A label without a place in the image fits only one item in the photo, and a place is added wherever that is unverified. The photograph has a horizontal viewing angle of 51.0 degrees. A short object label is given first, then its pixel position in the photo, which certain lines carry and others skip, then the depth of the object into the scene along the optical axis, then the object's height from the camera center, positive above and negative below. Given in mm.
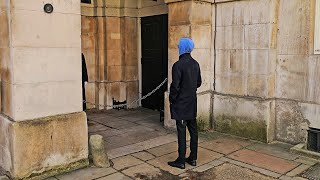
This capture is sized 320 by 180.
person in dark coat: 4855 -470
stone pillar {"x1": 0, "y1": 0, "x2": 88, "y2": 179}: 4406 -418
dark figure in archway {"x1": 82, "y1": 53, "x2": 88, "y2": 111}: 9465 -402
